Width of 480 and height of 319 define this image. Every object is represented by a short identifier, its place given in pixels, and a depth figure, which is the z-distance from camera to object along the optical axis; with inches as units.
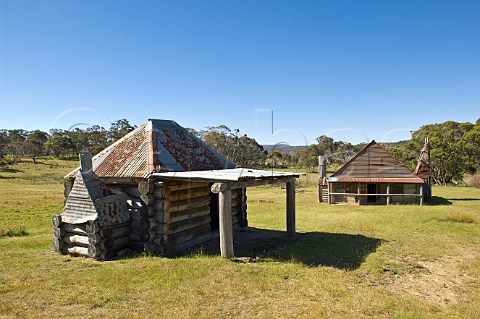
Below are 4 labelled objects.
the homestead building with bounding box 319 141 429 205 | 898.1
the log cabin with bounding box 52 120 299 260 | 379.2
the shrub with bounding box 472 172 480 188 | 1430.9
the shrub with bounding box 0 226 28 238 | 509.0
